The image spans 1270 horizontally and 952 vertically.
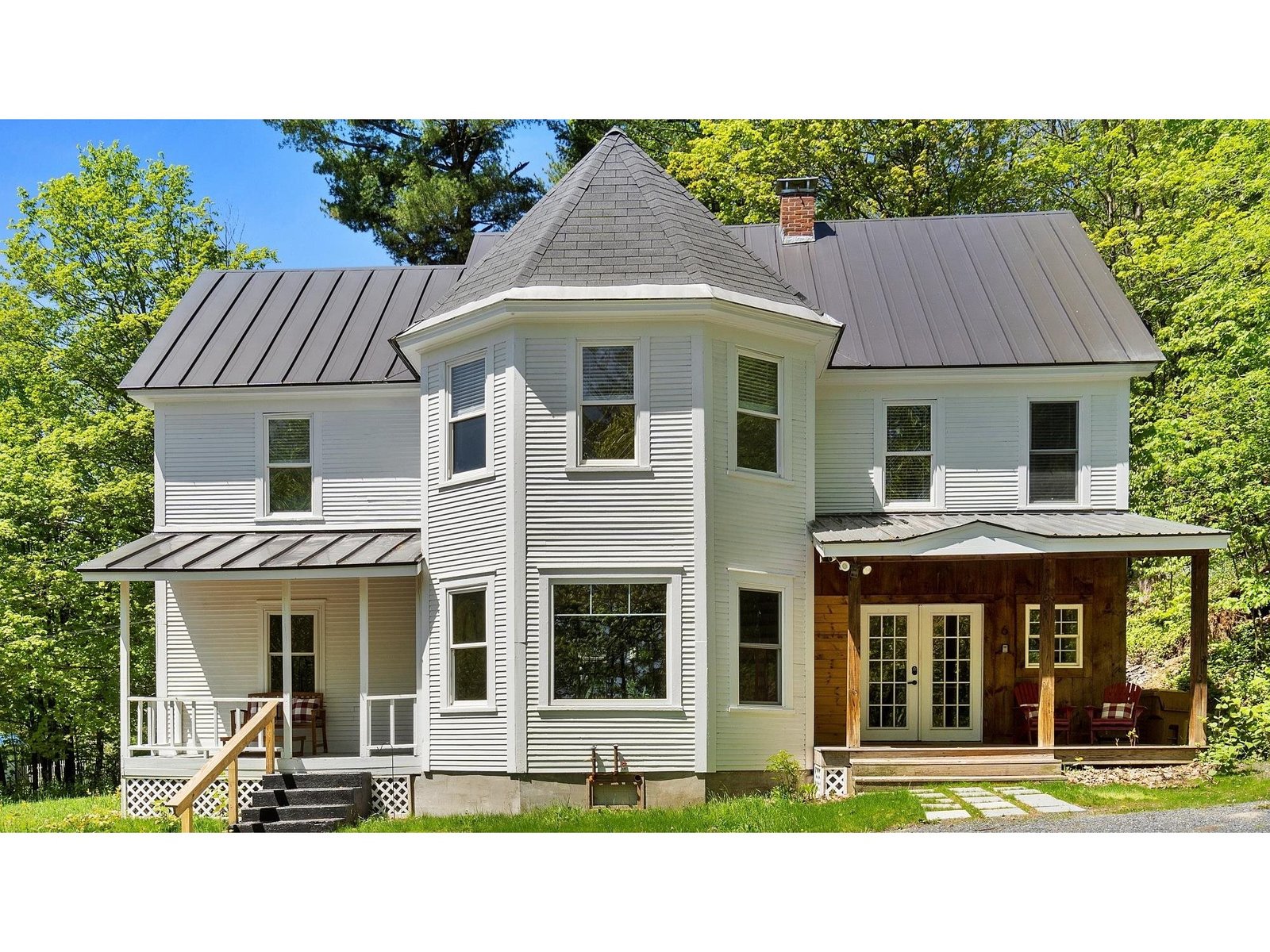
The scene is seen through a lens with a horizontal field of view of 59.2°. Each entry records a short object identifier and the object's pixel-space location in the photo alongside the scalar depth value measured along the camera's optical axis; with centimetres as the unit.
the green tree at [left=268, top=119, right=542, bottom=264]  2755
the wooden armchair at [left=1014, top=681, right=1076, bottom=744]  1548
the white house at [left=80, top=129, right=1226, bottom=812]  1348
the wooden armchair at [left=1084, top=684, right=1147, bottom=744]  1509
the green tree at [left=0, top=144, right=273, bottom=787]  2159
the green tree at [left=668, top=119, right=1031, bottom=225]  2706
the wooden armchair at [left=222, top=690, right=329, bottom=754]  1574
